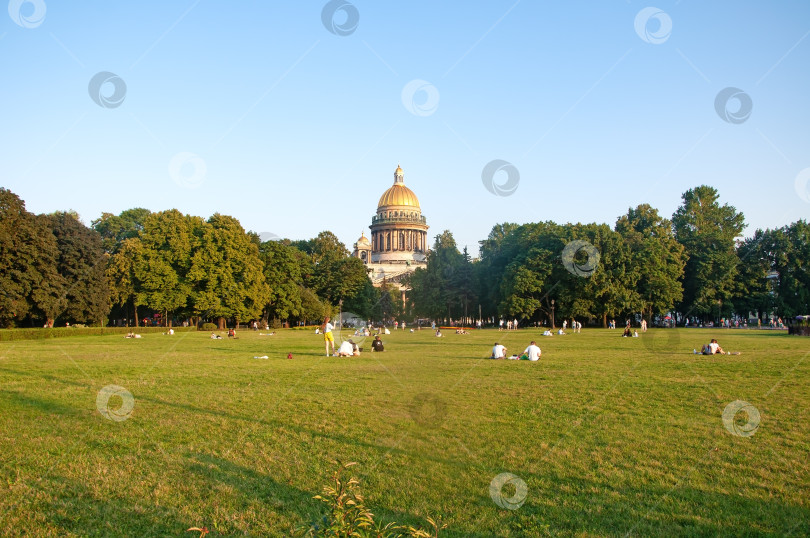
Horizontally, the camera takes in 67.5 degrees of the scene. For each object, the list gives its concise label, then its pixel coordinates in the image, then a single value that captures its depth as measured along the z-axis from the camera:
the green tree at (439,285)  82.50
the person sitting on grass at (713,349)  24.17
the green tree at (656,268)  65.12
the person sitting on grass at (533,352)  22.28
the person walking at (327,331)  24.38
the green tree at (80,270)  53.09
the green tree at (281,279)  69.62
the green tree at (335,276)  81.94
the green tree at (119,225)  76.81
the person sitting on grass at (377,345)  26.06
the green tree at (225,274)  59.53
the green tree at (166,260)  58.59
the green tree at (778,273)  72.44
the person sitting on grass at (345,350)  24.05
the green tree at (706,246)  71.62
